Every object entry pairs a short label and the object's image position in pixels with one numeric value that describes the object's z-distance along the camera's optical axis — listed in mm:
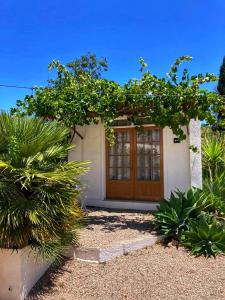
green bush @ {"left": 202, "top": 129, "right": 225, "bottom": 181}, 7506
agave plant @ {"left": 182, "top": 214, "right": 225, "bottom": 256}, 4543
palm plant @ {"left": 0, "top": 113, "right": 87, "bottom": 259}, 3490
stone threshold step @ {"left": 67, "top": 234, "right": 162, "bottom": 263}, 4238
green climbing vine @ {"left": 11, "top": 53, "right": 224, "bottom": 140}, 5446
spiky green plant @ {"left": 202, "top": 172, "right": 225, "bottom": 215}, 5987
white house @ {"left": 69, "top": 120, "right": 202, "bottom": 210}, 6761
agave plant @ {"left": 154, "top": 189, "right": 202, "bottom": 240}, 5010
